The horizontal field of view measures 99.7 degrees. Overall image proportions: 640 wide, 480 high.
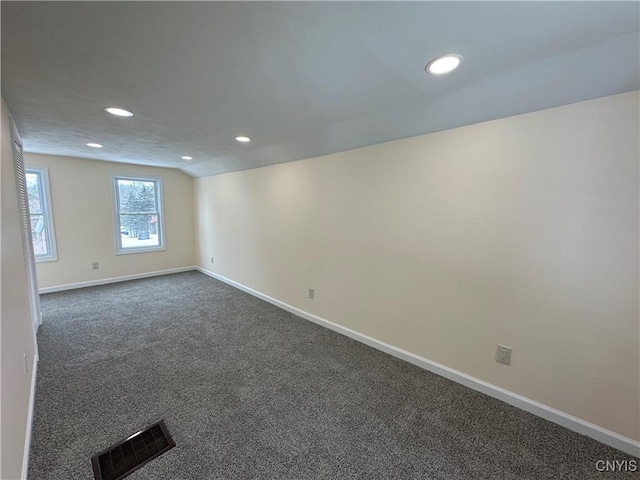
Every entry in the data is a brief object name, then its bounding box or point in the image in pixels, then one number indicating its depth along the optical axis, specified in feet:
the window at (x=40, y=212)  13.43
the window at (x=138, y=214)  16.43
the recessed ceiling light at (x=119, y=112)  6.99
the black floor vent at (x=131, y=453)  4.84
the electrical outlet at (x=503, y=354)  6.51
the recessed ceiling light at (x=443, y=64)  4.44
